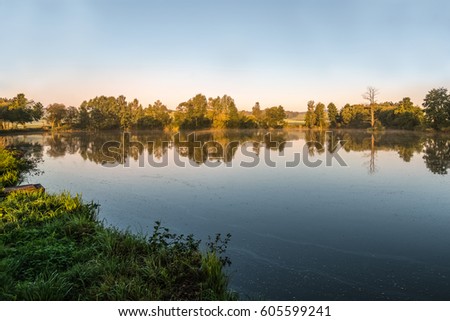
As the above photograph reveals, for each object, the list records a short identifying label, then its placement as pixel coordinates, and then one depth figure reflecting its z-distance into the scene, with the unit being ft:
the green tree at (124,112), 229.66
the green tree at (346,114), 237.25
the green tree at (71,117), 231.36
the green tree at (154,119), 234.79
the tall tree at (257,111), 296.83
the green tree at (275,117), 261.24
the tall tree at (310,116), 255.50
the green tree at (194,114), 234.17
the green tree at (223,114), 243.19
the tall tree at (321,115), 254.86
